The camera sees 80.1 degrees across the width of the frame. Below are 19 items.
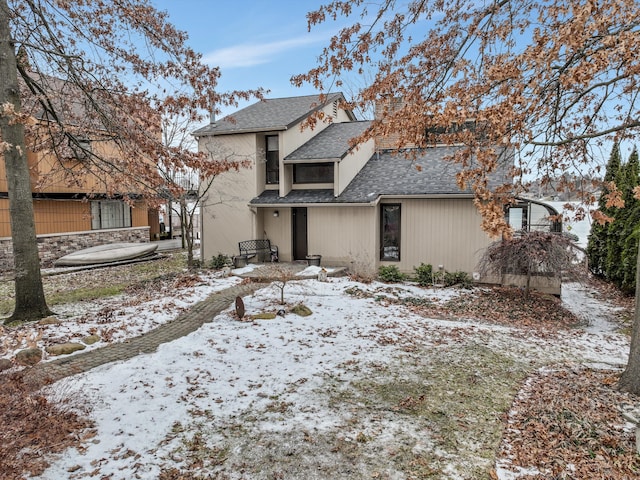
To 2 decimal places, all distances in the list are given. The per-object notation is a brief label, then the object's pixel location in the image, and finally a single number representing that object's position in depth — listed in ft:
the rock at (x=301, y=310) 28.53
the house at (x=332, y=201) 43.88
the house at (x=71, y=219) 49.75
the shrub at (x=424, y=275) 42.78
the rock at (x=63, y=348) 19.35
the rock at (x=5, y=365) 15.61
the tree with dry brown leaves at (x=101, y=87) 24.94
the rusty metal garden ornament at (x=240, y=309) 27.17
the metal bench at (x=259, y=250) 49.24
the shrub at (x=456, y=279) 42.14
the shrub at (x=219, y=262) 47.92
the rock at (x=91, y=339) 21.18
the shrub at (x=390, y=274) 43.39
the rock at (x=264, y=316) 27.27
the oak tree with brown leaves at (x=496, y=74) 14.90
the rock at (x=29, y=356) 17.57
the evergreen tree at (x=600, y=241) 47.93
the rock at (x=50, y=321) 24.41
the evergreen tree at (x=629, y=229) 40.11
